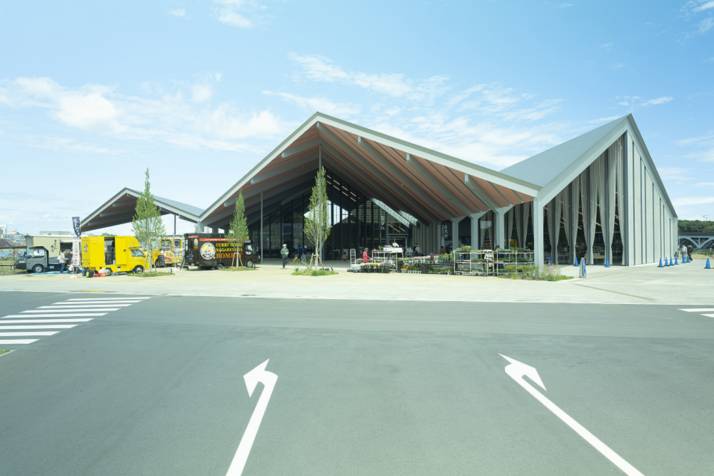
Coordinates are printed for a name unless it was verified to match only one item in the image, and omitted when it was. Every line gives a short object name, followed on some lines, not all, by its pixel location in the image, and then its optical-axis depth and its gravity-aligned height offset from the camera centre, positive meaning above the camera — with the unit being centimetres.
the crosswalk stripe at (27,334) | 816 -161
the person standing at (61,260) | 2936 -72
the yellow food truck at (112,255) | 2444 -34
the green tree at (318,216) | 2484 +181
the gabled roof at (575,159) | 2097 +505
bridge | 7343 +70
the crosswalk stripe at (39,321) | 949 -159
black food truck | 3036 -23
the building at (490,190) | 2280 +376
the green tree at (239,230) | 3016 +124
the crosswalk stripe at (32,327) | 880 -160
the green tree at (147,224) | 2502 +145
